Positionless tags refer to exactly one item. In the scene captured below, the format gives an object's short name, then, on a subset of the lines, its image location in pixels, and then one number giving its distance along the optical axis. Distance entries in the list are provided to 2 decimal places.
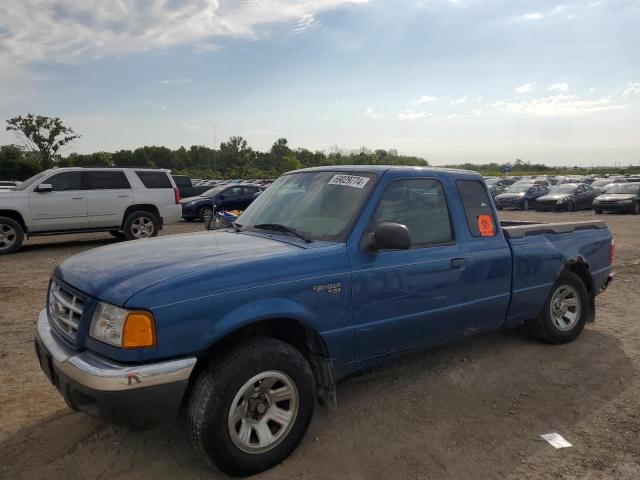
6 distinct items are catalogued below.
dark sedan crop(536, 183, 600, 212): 25.47
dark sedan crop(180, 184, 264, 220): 18.78
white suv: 10.85
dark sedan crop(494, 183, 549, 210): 27.81
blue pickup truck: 2.53
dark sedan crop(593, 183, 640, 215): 22.69
